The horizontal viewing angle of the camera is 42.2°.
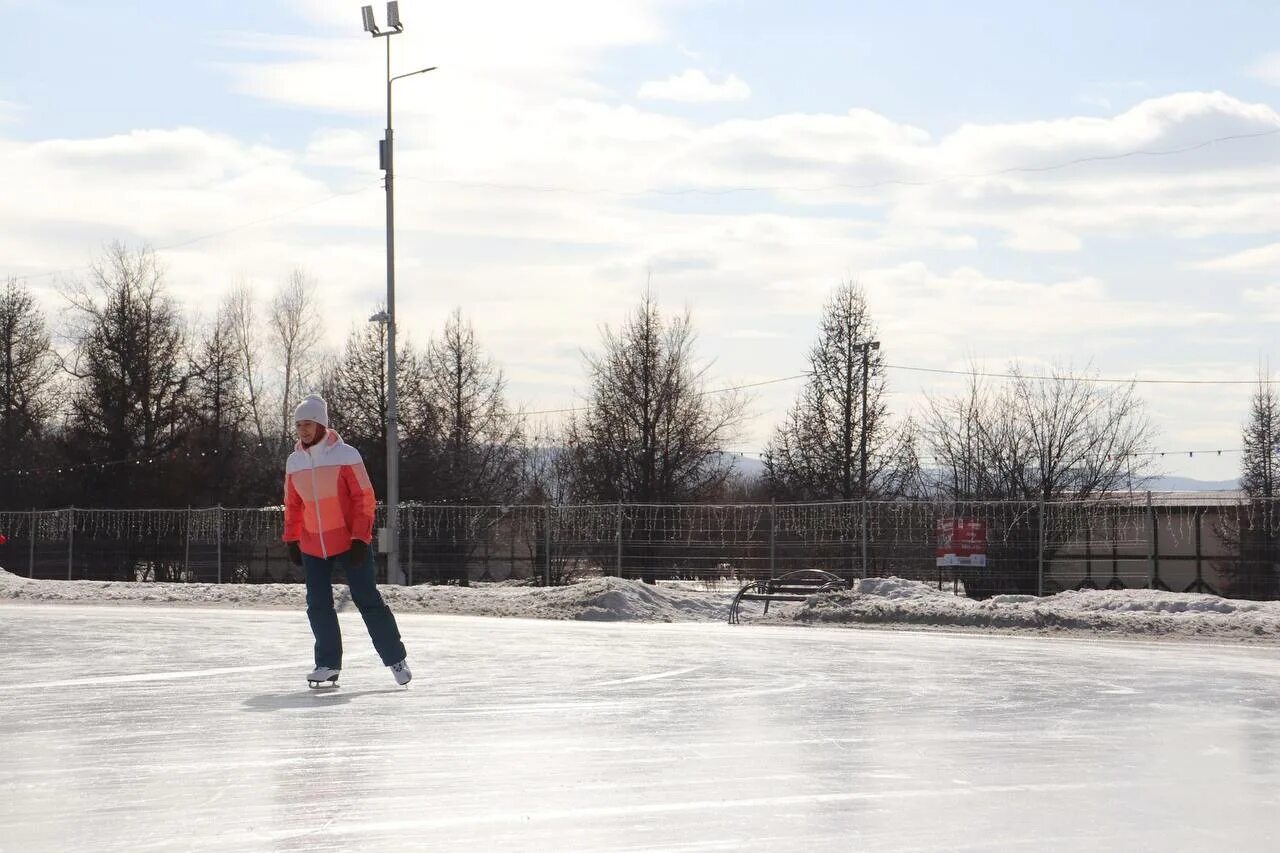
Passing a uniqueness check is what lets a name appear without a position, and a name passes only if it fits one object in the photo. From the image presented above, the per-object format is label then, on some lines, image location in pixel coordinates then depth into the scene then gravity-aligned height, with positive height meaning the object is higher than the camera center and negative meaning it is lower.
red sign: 28.78 -0.37
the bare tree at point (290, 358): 74.25 +7.25
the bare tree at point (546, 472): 51.75 +1.66
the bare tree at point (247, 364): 74.00 +6.99
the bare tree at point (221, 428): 59.31 +3.48
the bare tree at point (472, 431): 55.19 +3.15
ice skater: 10.60 -0.08
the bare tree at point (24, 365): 70.69 +6.65
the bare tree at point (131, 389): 57.44 +4.64
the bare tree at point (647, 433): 47.50 +2.52
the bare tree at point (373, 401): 53.81 +4.03
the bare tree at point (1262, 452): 64.31 +2.81
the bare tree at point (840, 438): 48.66 +2.48
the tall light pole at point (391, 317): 30.69 +3.79
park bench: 23.70 -1.02
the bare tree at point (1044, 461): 44.78 +1.68
